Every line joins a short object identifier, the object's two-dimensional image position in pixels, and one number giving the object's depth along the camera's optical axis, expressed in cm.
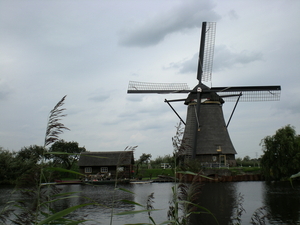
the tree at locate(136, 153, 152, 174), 4350
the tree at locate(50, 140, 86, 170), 4242
